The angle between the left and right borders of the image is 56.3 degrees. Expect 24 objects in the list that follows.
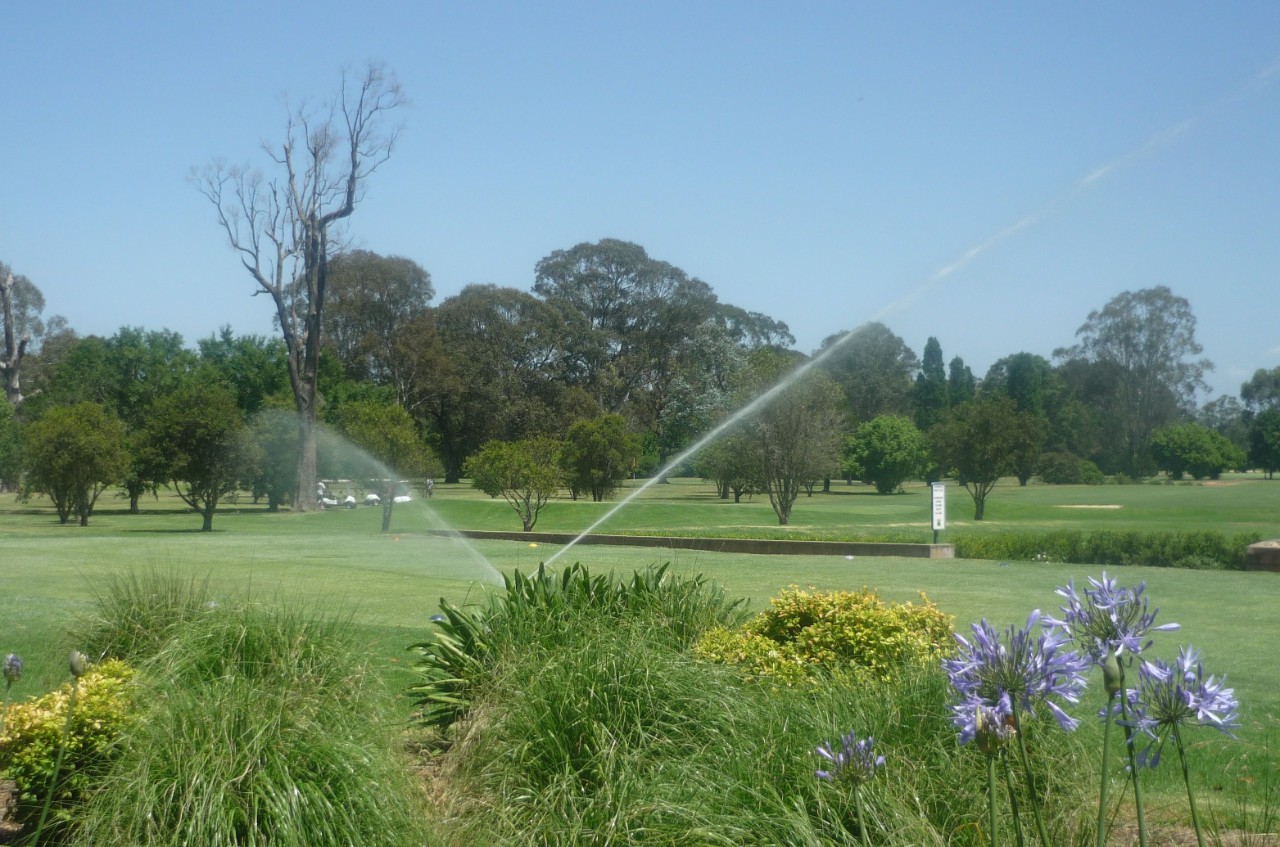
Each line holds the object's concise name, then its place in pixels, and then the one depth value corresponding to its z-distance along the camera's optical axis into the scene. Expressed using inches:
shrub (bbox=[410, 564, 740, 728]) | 257.0
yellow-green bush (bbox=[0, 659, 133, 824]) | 200.1
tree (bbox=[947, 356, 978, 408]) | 3440.0
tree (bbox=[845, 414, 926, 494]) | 2691.9
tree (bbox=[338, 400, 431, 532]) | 1514.5
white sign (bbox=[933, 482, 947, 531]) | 1051.3
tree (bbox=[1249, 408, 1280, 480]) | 3053.6
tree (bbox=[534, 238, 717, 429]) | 3043.8
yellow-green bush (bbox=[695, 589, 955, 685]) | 252.7
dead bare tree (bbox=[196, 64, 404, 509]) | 1855.3
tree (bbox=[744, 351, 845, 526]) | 1593.3
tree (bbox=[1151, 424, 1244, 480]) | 3061.0
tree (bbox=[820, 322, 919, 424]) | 3005.2
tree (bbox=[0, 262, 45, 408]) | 2089.1
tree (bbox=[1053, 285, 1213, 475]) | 3393.2
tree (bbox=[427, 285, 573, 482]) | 2896.2
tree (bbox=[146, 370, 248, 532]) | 1551.4
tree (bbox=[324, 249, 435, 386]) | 3014.3
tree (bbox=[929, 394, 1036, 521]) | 1745.8
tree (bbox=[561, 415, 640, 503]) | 1991.9
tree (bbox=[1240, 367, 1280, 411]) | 3722.9
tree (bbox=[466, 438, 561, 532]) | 1423.5
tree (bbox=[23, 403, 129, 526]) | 1652.3
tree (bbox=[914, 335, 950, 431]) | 3289.9
